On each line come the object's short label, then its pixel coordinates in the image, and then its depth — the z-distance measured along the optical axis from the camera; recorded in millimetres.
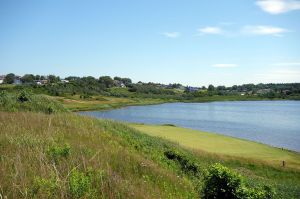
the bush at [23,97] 25441
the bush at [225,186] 10088
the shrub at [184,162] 18938
